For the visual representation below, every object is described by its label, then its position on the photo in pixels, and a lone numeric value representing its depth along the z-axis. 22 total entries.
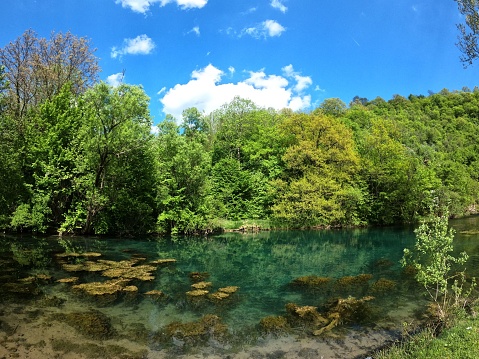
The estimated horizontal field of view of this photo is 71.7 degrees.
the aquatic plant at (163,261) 22.44
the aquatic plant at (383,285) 16.66
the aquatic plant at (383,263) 22.35
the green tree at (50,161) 32.38
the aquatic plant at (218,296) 15.24
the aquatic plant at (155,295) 14.89
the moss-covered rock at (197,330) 11.01
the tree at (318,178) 47.09
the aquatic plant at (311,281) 17.94
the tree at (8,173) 31.36
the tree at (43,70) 36.00
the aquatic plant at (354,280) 17.92
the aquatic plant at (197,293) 15.66
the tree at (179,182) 38.34
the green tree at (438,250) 10.34
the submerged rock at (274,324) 11.85
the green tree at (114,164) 31.25
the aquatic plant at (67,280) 16.60
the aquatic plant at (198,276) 18.66
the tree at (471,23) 17.06
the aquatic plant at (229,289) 16.48
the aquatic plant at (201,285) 17.00
